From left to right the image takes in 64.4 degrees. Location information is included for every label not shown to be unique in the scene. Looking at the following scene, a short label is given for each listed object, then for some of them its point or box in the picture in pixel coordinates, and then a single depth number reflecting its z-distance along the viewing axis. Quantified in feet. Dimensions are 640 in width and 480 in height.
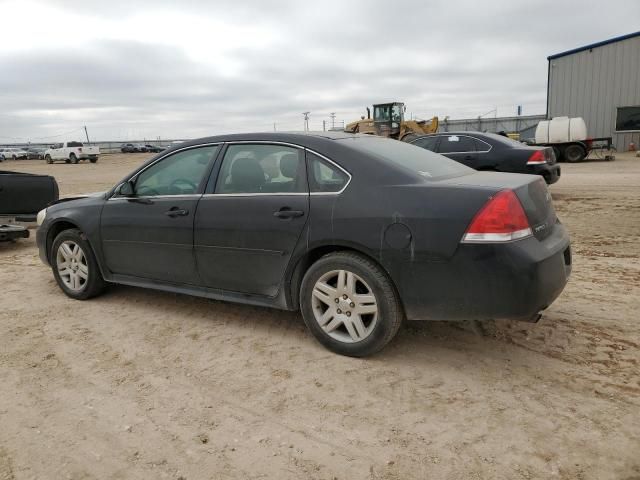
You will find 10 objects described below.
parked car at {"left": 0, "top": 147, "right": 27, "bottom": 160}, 192.58
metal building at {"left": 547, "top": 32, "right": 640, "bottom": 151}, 84.02
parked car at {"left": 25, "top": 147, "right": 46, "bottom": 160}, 195.90
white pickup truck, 134.00
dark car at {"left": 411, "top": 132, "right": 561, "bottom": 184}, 30.86
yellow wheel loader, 88.74
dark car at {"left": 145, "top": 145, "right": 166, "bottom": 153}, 219.71
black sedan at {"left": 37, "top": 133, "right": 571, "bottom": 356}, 9.77
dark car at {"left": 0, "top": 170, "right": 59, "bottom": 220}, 26.23
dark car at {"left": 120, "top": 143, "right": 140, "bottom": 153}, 223.92
